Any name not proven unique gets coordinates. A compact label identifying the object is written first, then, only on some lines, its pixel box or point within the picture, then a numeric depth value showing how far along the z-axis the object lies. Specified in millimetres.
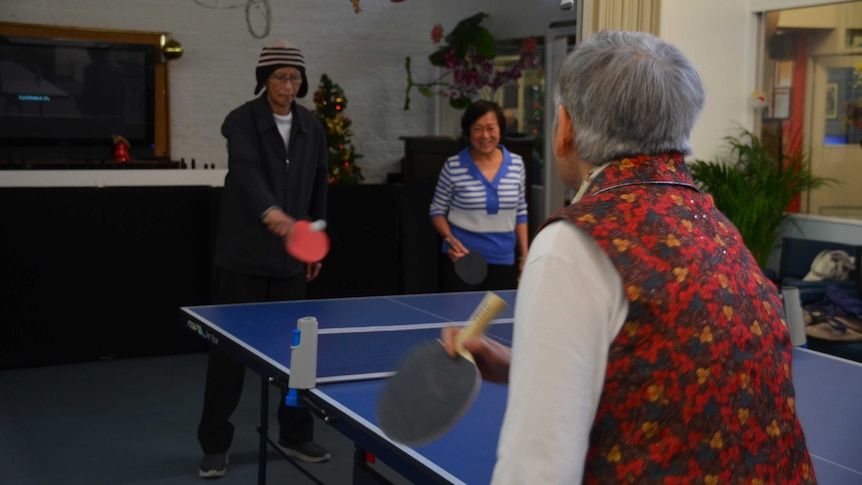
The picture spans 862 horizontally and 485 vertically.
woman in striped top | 4828
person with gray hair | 1244
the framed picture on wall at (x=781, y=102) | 6074
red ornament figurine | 7480
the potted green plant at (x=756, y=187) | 5723
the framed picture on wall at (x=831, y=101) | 5828
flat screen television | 7734
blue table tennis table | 2049
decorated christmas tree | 7992
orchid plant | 8281
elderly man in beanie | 4031
